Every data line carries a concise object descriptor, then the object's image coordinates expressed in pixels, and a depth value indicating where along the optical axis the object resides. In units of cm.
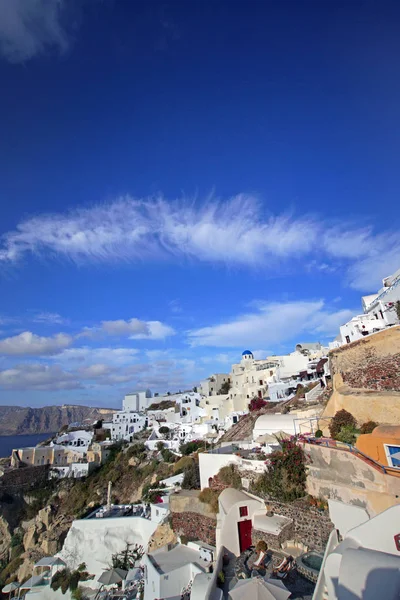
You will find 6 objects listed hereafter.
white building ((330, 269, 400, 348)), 2733
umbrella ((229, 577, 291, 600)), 835
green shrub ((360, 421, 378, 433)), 1374
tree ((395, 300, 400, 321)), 2366
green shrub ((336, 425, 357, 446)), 1352
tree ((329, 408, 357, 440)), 1515
